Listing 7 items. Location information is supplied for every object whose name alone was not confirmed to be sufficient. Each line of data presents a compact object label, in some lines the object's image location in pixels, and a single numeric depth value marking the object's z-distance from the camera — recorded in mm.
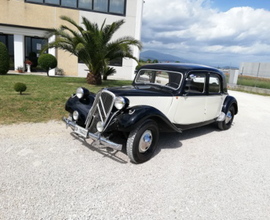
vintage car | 3445
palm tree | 10836
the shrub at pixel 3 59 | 13120
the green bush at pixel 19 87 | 7470
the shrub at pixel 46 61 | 14336
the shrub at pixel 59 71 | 16844
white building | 15664
